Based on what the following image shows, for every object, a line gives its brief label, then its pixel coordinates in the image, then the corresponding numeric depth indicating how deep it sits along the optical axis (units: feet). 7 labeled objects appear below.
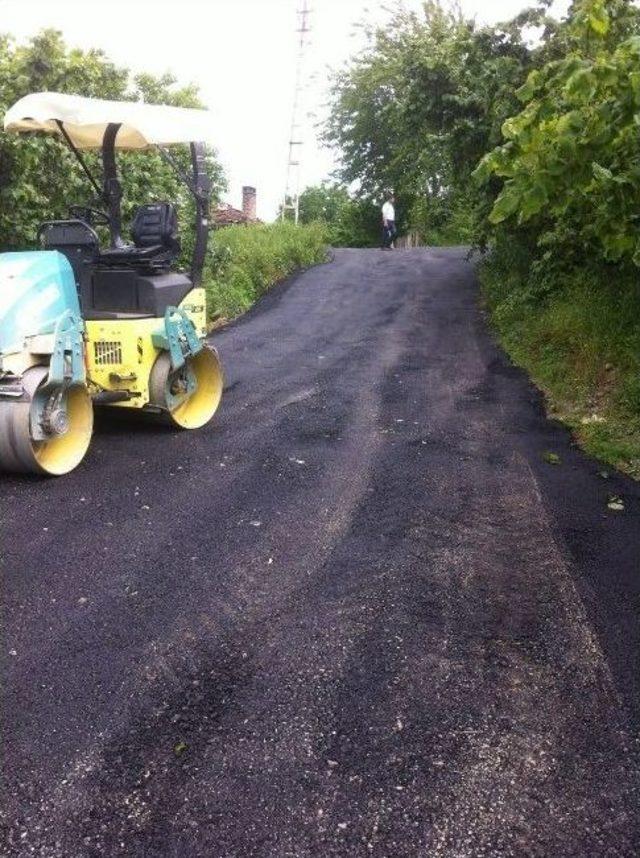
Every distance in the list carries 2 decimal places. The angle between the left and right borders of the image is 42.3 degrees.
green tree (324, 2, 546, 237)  38.55
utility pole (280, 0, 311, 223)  90.94
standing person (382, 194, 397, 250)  78.74
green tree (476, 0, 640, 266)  14.52
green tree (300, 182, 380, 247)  108.99
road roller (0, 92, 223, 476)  17.99
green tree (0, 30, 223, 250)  33.48
